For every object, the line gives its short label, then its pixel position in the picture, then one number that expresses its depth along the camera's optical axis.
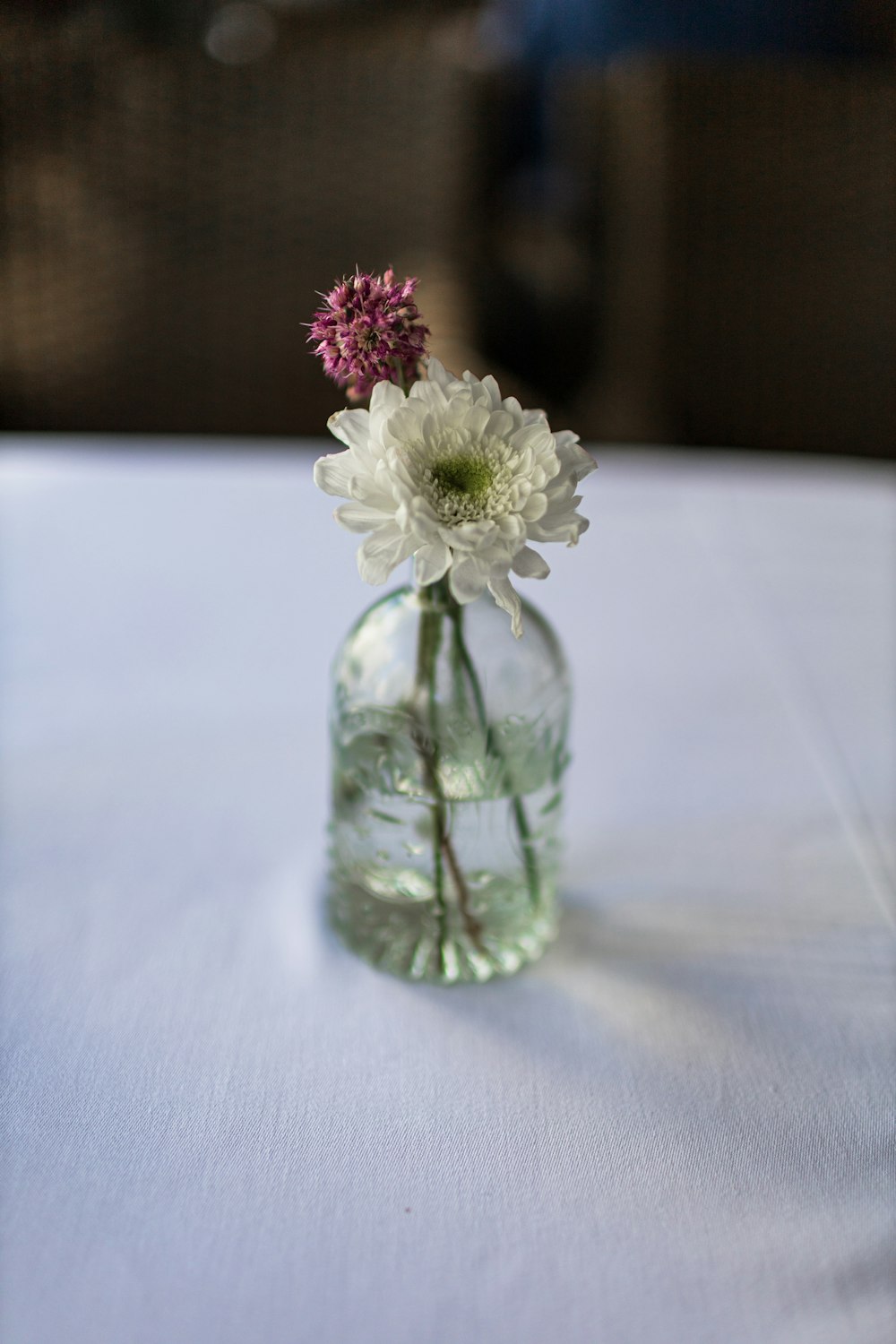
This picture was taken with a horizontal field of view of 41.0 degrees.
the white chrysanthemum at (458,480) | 0.41
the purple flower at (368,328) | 0.42
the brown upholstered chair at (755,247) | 1.66
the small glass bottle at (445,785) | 0.50
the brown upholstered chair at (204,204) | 1.72
